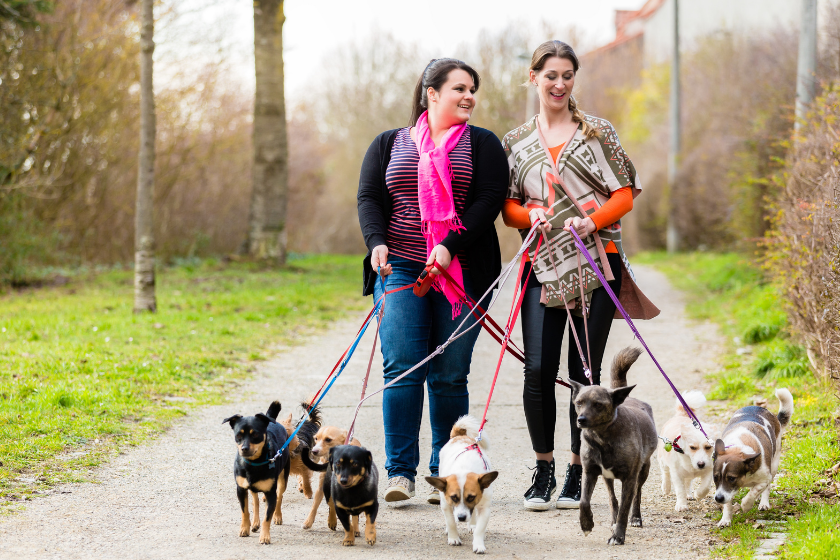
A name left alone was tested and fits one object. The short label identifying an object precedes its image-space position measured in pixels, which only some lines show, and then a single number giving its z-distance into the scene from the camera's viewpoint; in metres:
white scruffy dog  8.65
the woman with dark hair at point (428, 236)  8.46
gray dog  7.37
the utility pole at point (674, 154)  47.84
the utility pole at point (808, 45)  20.03
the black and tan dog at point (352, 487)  7.16
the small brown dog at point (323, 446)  8.06
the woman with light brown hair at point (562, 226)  8.44
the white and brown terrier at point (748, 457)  7.90
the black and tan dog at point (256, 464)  7.40
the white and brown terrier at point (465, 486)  7.20
